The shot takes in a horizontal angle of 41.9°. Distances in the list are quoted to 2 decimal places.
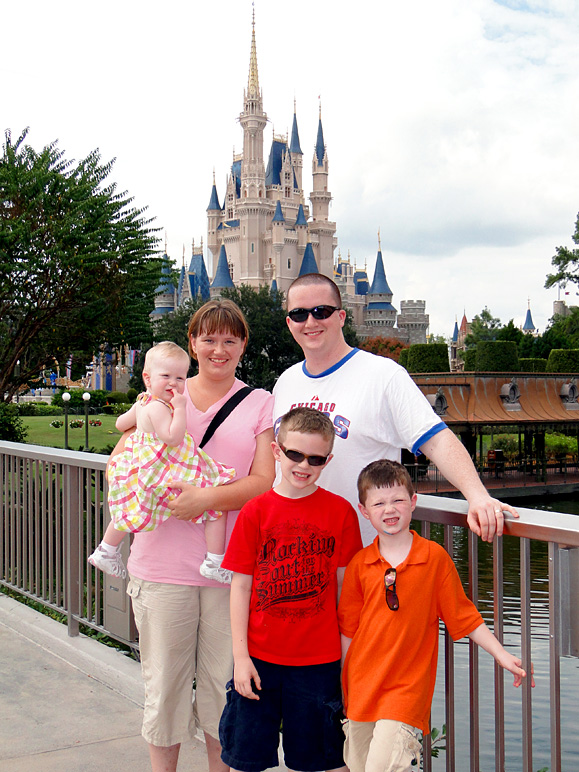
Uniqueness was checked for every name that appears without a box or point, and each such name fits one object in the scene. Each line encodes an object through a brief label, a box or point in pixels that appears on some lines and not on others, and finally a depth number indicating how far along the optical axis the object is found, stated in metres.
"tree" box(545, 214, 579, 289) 43.30
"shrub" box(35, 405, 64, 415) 47.72
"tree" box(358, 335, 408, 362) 71.06
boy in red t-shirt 2.38
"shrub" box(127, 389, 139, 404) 51.88
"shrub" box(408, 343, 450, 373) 33.72
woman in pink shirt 2.70
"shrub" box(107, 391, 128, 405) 54.50
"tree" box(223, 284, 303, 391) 46.41
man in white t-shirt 2.42
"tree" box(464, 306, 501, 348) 87.31
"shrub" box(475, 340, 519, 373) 34.72
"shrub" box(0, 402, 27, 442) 14.60
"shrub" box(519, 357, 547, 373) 41.84
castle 87.69
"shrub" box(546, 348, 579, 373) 36.97
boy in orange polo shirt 2.20
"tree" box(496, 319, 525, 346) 62.72
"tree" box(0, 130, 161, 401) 16.48
